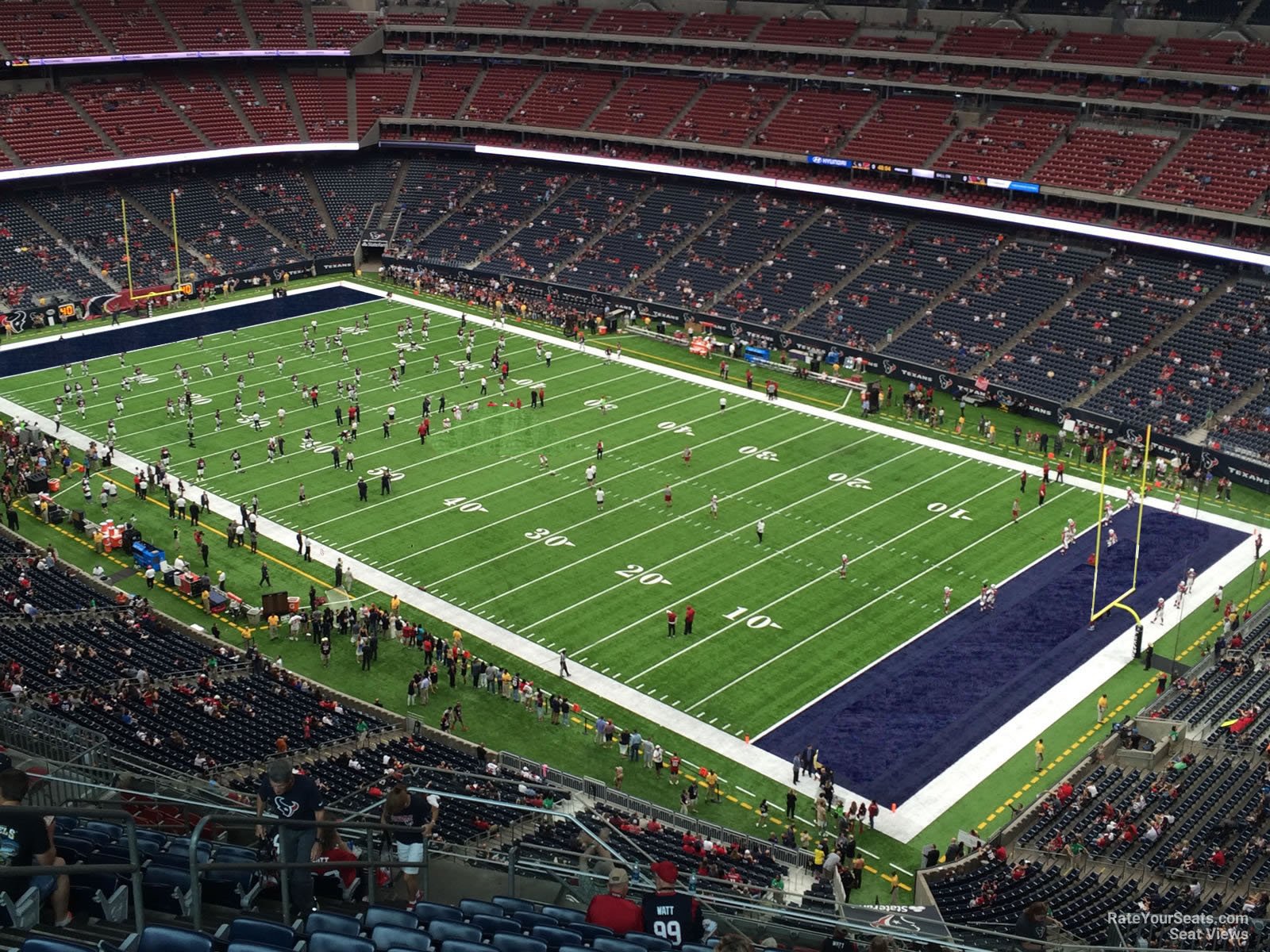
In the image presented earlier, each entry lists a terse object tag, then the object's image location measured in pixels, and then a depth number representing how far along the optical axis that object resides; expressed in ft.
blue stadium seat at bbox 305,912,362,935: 35.01
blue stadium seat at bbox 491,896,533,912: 42.96
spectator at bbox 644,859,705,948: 41.37
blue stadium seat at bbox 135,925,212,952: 30.71
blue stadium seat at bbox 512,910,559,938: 41.16
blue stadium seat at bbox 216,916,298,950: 33.55
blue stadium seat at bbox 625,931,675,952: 39.45
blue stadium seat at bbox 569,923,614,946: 40.19
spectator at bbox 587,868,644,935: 41.37
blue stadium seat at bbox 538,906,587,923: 42.96
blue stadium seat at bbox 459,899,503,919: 40.75
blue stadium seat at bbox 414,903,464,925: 38.68
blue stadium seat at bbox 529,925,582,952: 37.93
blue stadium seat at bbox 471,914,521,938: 38.91
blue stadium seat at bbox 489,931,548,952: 36.29
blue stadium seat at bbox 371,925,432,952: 34.14
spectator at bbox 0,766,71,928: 33.78
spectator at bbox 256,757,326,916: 38.55
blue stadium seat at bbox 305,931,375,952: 32.48
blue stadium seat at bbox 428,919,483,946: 36.19
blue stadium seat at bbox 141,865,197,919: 37.73
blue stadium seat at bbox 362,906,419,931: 36.68
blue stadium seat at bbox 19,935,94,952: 28.81
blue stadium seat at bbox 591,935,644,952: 37.99
